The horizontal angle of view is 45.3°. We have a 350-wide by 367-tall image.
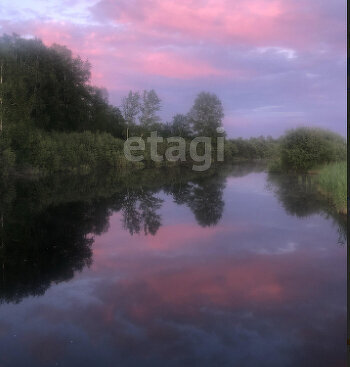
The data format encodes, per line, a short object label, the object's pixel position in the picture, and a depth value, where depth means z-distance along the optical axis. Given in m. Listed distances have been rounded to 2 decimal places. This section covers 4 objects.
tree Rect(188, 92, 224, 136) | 72.00
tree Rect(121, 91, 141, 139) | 54.12
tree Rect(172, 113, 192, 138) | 70.81
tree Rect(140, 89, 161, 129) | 54.69
